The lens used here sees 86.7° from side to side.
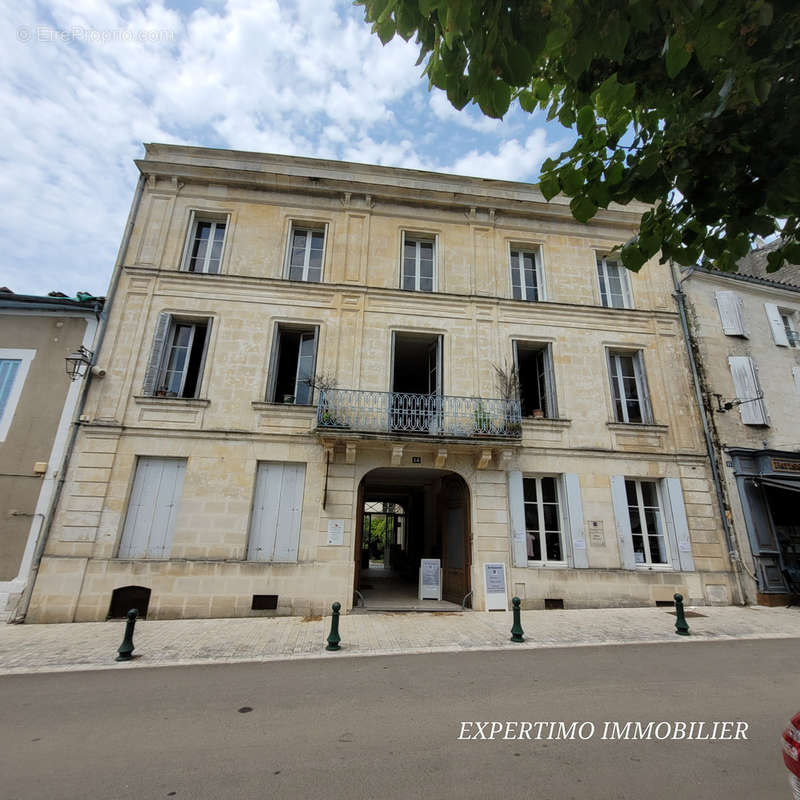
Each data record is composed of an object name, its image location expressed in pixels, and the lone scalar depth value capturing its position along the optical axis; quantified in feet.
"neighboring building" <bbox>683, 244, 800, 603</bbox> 31.78
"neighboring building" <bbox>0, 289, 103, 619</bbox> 26.00
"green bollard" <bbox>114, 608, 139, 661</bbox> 18.07
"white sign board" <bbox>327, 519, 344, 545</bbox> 28.17
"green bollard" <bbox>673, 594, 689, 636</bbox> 22.76
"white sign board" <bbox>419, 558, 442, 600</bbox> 30.68
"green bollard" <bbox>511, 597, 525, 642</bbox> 21.13
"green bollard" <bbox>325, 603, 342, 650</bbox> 19.52
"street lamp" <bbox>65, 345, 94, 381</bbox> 28.60
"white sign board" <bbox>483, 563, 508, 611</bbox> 28.30
